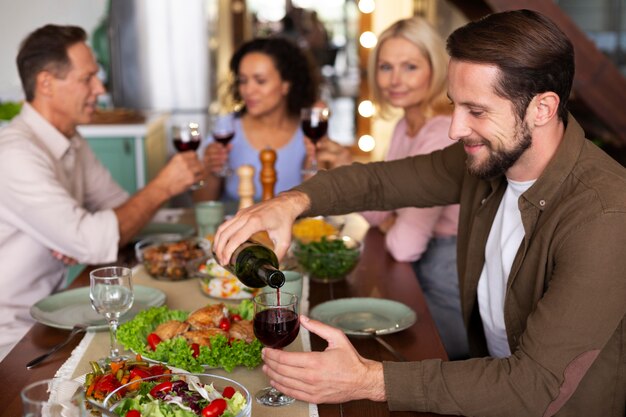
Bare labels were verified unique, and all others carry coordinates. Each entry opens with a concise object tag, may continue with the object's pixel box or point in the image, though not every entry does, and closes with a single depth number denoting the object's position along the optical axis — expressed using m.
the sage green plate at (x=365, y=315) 1.72
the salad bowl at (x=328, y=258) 2.08
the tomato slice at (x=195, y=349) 1.44
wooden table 1.36
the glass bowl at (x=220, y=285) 1.92
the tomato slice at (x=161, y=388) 1.17
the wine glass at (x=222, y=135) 2.89
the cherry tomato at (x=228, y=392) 1.19
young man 1.33
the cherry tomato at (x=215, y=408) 1.12
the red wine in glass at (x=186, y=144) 2.53
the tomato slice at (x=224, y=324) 1.55
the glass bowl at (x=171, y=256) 2.10
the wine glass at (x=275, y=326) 1.35
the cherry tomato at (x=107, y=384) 1.24
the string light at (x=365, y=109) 5.71
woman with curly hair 3.32
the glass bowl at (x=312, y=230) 2.24
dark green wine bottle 1.48
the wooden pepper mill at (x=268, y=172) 2.51
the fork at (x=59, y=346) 1.52
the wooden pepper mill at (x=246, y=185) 2.40
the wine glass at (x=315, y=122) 2.62
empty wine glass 1.50
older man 2.26
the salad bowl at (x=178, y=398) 1.12
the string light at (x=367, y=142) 5.88
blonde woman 2.44
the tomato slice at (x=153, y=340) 1.50
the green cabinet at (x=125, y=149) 4.37
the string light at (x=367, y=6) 5.59
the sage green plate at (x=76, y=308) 1.73
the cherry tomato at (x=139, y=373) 1.28
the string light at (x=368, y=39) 5.53
